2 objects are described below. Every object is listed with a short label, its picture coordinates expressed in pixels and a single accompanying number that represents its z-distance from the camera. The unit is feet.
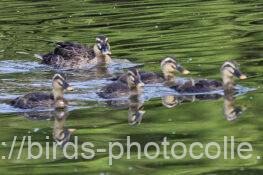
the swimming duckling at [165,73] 53.42
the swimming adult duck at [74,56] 63.72
